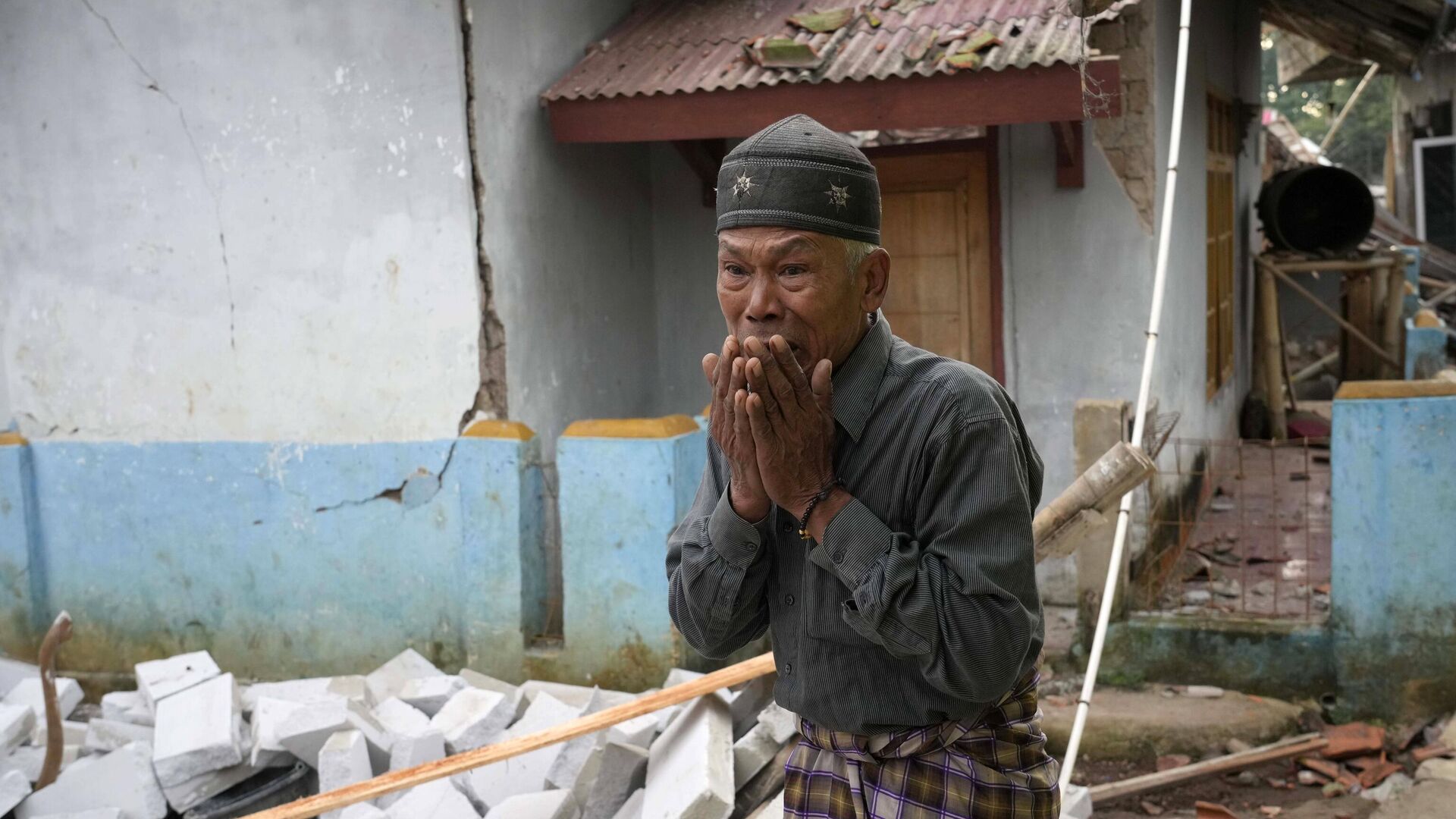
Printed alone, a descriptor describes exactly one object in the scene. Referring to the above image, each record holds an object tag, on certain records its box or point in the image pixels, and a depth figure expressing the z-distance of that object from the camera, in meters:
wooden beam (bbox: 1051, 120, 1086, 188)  6.30
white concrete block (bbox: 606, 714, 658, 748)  4.50
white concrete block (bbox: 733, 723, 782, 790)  4.10
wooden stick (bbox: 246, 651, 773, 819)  4.15
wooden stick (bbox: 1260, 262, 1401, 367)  10.27
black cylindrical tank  11.57
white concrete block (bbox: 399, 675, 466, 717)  5.65
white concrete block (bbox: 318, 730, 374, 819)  4.81
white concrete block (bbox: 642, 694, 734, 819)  3.66
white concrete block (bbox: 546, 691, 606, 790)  4.72
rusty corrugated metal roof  5.67
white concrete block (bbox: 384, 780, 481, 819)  4.57
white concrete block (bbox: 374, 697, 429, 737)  5.31
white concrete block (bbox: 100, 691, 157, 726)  5.89
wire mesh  6.27
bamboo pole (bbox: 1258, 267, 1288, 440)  10.75
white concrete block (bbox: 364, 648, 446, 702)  5.94
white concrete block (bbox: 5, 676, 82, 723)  6.05
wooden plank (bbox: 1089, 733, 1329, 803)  4.99
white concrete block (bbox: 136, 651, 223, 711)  5.76
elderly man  1.86
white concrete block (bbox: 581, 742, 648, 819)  4.29
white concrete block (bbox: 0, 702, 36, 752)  5.29
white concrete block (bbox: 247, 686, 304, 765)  5.06
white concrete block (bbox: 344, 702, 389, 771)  5.13
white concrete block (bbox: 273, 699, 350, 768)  5.00
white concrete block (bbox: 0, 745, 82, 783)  5.30
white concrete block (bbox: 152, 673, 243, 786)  5.04
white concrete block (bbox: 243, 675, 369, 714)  5.76
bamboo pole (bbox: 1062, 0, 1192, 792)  4.11
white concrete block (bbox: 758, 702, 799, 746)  4.13
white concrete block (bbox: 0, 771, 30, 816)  4.95
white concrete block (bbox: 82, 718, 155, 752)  5.59
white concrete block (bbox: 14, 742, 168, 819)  4.97
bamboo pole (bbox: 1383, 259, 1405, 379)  11.41
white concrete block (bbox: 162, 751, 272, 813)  5.06
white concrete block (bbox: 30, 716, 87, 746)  5.73
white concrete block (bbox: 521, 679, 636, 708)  5.69
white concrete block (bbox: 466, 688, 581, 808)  4.83
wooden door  7.02
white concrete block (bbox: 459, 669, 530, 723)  5.86
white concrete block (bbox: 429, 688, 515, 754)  5.16
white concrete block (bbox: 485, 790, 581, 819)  4.38
